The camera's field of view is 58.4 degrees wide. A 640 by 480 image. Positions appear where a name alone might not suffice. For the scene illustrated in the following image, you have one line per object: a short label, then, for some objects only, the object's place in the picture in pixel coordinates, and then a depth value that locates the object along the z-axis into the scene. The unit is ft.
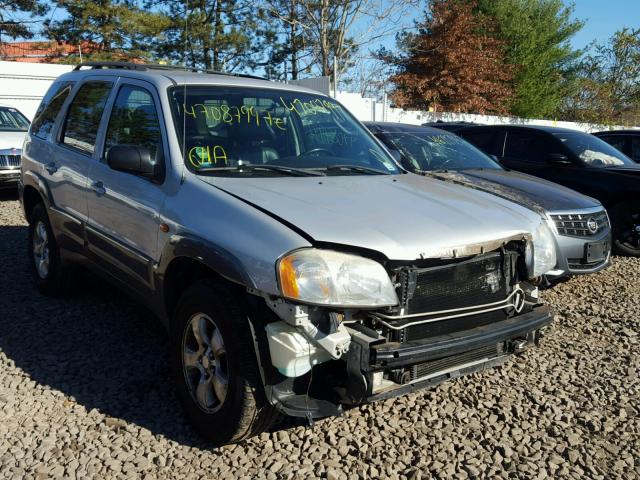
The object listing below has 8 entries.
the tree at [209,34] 88.94
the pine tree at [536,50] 110.52
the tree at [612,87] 134.10
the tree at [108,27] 85.97
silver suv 8.32
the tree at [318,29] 79.25
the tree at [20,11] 88.89
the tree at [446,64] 91.71
